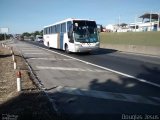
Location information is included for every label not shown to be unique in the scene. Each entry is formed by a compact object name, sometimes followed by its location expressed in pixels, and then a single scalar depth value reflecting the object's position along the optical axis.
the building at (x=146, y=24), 26.19
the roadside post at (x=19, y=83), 4.31
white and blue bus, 11.26
